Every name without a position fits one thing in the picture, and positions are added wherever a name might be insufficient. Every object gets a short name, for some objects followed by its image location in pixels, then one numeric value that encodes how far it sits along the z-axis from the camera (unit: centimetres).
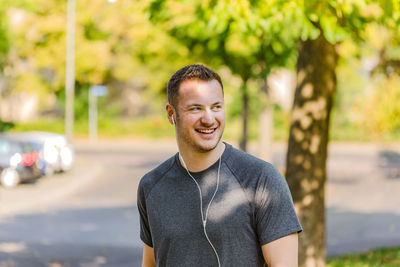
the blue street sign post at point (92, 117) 4362
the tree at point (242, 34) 557
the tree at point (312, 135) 673
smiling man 229
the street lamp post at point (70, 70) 2519
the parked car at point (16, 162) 1723
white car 1912
